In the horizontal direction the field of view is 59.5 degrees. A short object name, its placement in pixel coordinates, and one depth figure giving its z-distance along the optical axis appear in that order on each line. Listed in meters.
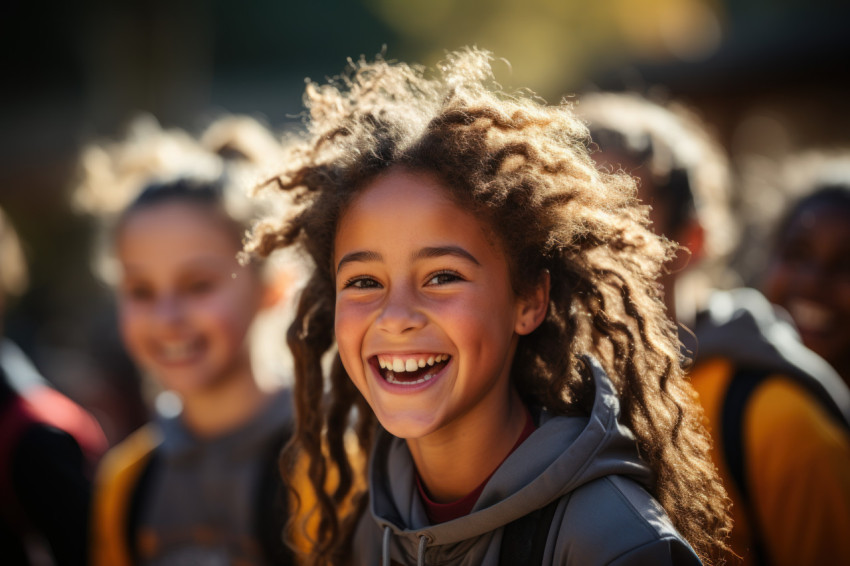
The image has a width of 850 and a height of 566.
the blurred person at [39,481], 2.97
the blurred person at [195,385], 2.80
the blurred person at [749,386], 2.27
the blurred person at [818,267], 3.30
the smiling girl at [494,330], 1.81
